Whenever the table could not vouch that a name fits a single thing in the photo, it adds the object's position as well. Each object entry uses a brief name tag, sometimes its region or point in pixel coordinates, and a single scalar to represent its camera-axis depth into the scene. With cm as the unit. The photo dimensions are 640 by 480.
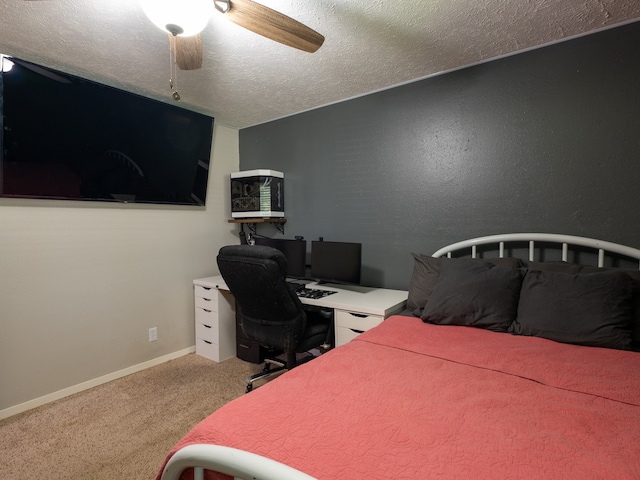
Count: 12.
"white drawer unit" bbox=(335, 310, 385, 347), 212
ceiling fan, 122
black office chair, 199
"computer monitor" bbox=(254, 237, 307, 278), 297
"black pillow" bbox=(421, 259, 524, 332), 178
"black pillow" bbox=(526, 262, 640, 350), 155
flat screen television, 213
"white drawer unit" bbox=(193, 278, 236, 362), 300
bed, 80
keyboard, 246
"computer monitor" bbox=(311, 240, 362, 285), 265
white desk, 217
